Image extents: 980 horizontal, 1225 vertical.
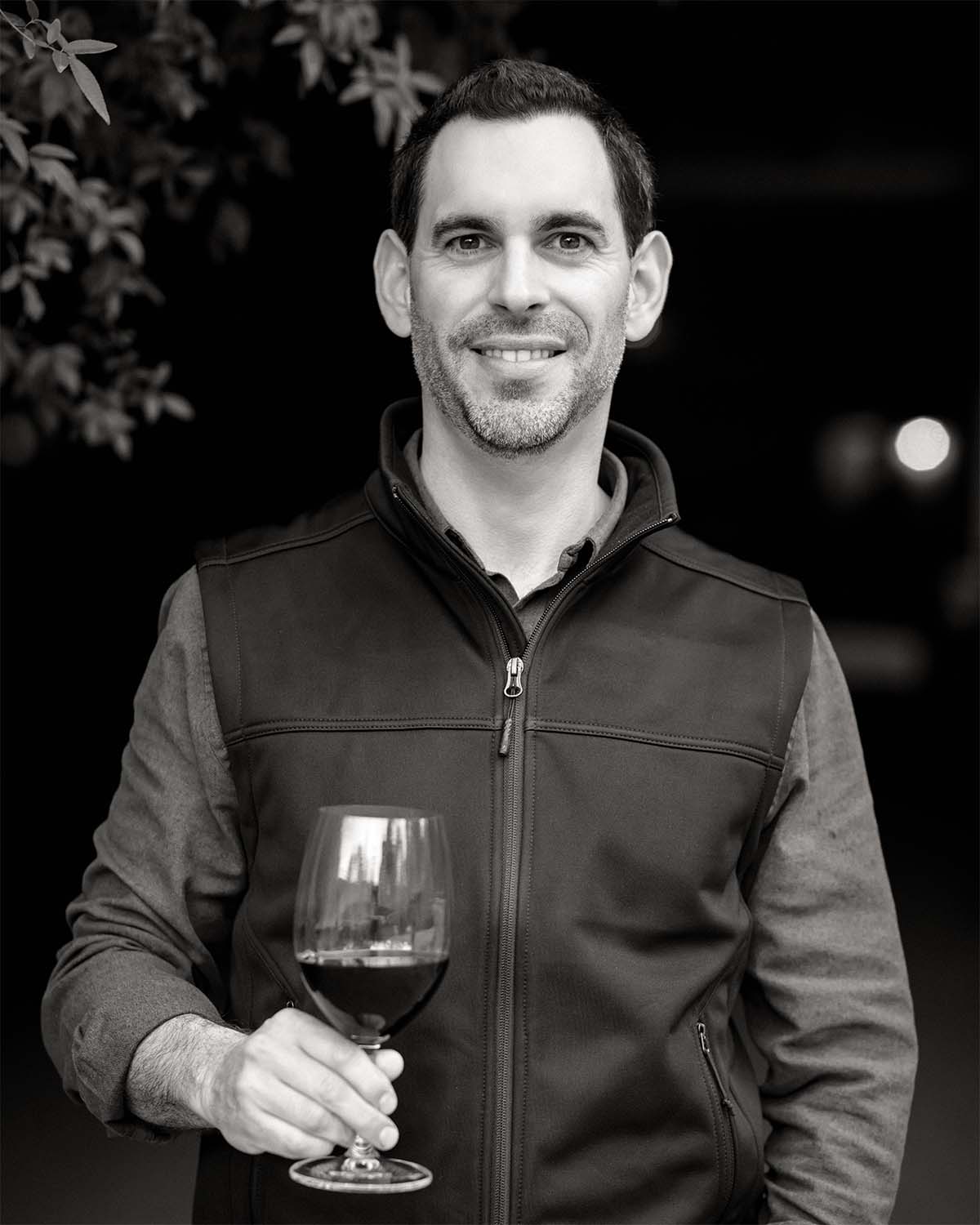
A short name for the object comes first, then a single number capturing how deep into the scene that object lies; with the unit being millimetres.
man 1751
